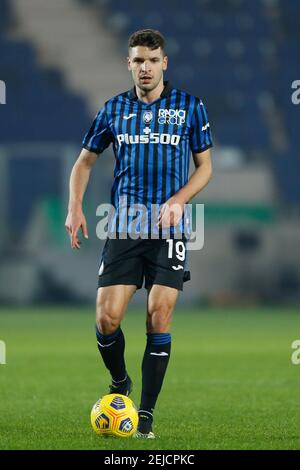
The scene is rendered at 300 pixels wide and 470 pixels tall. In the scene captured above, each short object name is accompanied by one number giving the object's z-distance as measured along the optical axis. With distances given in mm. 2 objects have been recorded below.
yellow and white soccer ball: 10109
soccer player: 10289
